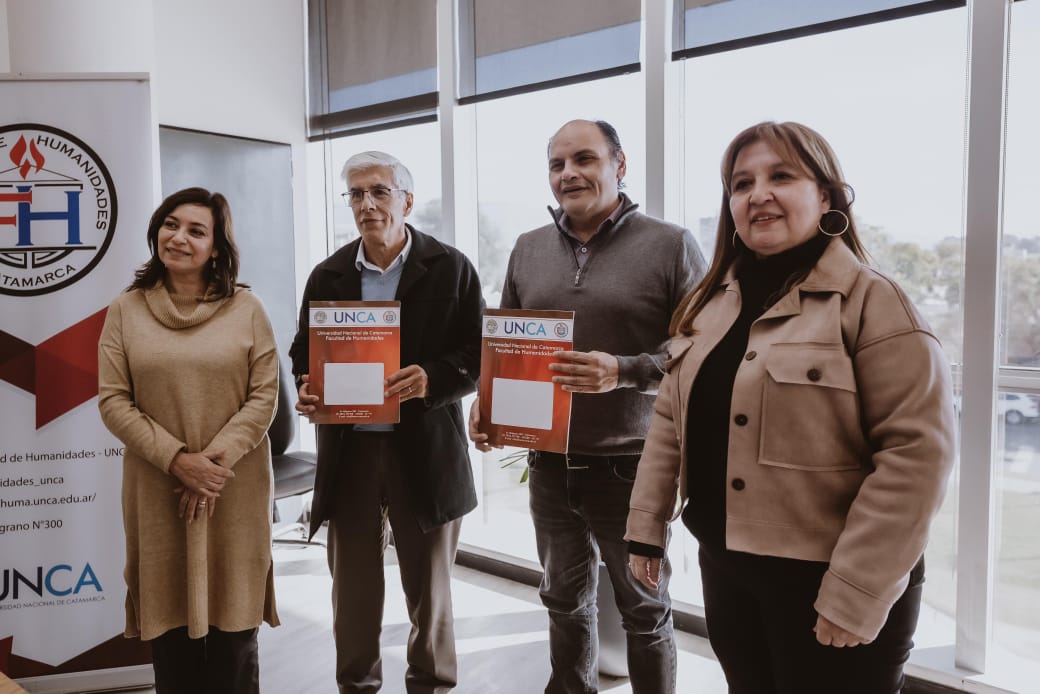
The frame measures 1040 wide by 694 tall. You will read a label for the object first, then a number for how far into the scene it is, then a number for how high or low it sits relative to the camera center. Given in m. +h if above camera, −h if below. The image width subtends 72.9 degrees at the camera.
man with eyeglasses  2.02 -0.44
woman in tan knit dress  1.83 -0.37
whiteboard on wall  3.62 +0.60
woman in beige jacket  1.11 -0.24
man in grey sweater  1.87 -0.06
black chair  3.32 -0.81
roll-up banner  2.30 -0.16
